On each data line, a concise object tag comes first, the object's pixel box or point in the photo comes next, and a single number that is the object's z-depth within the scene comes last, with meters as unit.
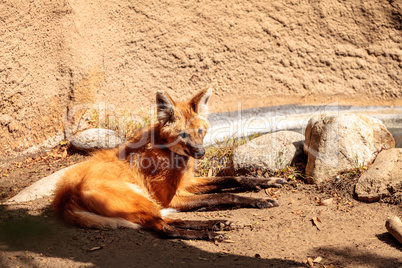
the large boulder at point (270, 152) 9.60
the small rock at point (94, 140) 11.01
